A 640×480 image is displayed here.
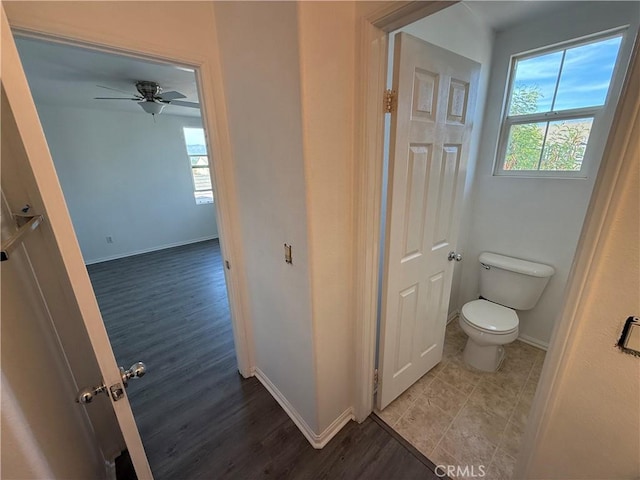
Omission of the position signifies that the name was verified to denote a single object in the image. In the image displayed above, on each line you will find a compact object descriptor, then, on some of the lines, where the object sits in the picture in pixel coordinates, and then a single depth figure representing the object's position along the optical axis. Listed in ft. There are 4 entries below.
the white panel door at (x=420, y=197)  3.85
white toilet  5.92
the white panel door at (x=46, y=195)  1.96
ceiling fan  8.68
